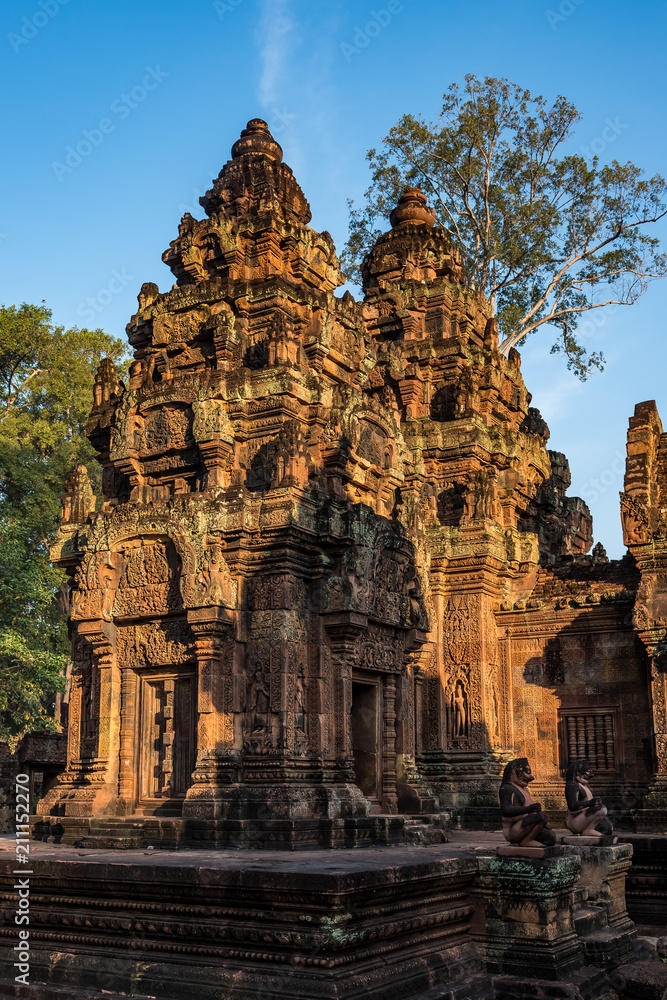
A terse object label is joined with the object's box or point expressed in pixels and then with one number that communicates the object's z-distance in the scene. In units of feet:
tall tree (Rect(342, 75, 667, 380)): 81.41
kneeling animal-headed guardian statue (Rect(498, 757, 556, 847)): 27.18
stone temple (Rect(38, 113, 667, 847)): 38.14
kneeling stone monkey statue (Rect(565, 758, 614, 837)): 35.24
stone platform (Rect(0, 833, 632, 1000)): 22.03
